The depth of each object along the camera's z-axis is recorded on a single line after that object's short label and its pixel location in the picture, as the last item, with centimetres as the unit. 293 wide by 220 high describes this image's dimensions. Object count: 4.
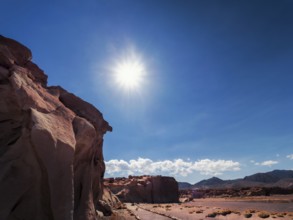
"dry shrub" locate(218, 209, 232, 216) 2440
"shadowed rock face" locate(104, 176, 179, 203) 5418
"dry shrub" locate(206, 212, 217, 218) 2379
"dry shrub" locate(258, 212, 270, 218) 2114
